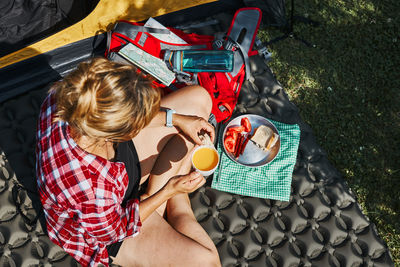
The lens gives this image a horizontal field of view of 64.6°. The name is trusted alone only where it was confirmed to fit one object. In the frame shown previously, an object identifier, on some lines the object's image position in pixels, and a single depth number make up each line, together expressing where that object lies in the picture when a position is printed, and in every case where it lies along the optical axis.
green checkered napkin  2.11
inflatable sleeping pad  1.90
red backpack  2.30
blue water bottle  2.29
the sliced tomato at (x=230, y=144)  2.22
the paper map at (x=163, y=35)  2.39
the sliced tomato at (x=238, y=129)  2.25
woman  1.22
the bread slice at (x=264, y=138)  2.18
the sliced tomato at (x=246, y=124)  2.25
